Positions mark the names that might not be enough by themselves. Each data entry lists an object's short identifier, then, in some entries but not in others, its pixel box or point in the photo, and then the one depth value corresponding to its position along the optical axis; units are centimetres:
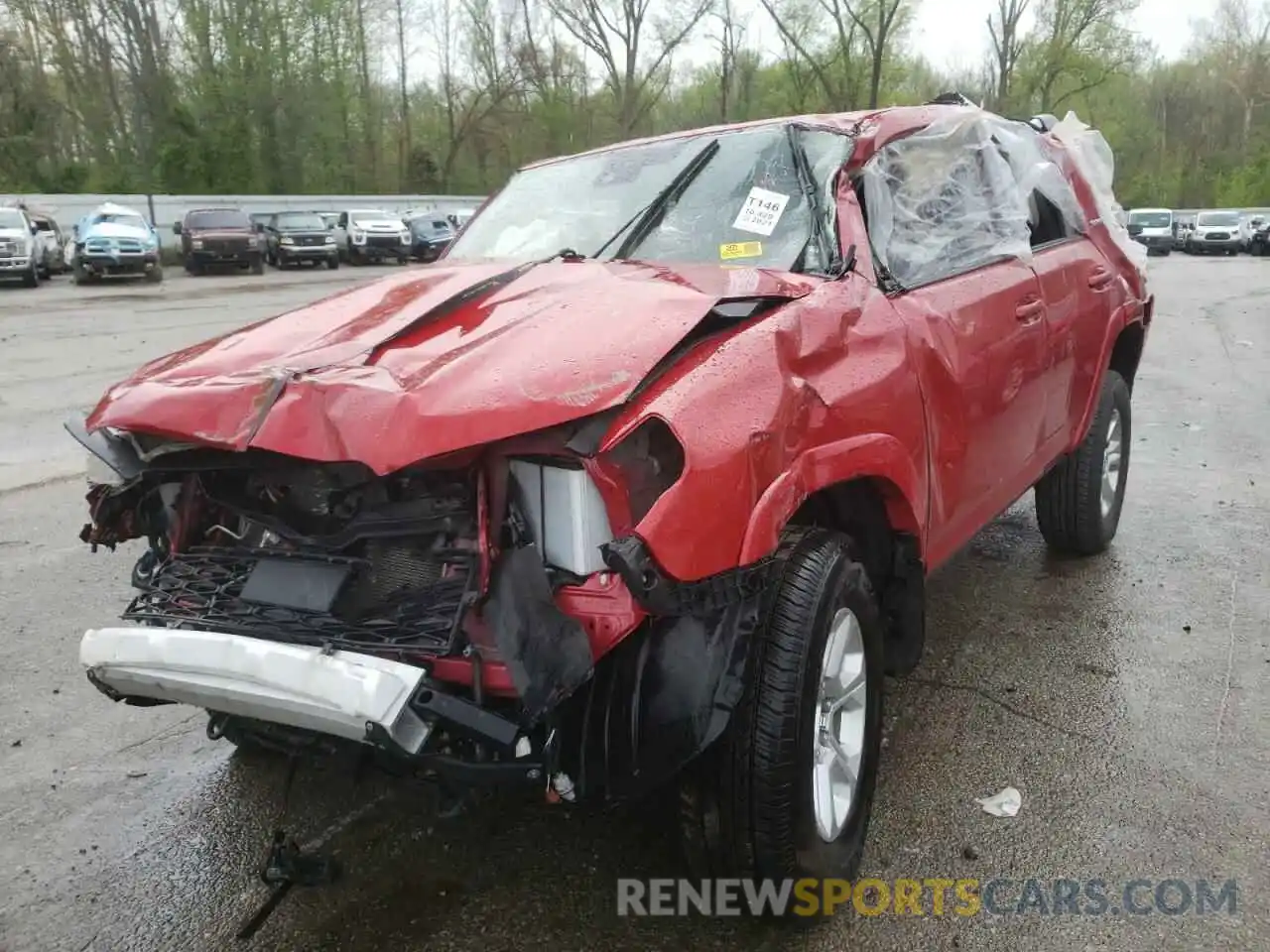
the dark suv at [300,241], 2861
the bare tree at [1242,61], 5728
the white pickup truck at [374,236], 3062
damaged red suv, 206
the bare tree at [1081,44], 5075
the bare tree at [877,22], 3441
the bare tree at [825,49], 4300
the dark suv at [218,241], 2627
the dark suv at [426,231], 3092
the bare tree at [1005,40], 4519
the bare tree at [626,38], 4584
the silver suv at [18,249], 2169
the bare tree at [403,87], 5016
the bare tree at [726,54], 4844
